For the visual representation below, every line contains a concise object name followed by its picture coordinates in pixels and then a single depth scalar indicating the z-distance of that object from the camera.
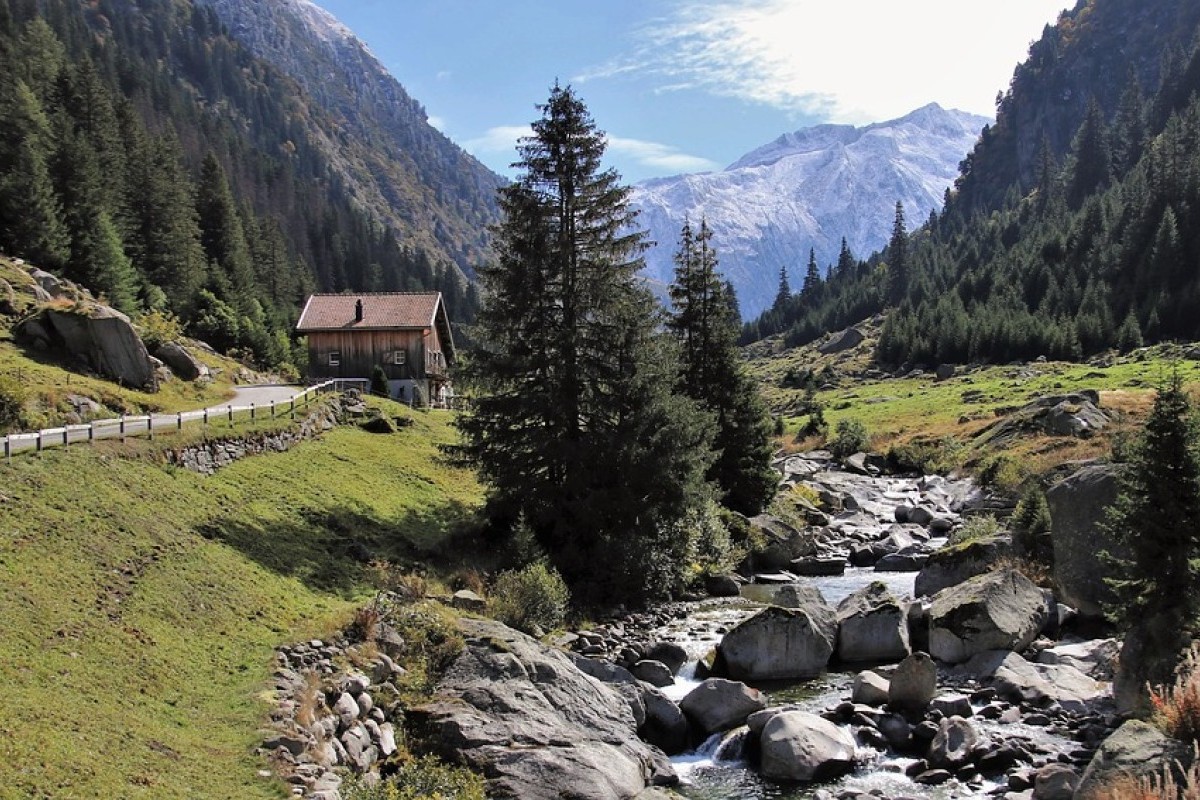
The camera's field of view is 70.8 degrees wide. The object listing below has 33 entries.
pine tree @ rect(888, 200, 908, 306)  186.62
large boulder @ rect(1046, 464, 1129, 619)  25.23
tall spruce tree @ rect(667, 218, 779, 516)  44.91
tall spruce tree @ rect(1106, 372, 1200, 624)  17.84
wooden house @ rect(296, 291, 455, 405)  65.12
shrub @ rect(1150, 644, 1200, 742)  12.23
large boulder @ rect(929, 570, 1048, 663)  23.39
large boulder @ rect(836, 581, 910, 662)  24.88
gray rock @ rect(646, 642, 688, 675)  24.50
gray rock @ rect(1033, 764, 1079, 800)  15.39
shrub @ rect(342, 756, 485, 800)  12.96
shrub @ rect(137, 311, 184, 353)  44.12
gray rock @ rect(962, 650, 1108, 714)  20.27
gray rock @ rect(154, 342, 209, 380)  43.84
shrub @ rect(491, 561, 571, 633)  24.14
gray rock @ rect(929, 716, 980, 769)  17.64
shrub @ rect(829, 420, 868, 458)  74.69
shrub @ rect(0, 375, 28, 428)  25.05
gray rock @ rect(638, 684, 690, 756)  19.83
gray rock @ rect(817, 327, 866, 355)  170.38
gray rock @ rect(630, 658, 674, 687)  23.16
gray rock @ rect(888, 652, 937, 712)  20.45
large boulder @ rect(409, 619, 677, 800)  15.74
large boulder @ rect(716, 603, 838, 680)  23.81
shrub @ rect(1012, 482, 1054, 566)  29.66
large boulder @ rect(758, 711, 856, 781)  17.70
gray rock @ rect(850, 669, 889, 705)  21.02
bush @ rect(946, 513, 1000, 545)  36.43
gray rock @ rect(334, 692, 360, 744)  15.70
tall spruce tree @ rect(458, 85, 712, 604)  30.88
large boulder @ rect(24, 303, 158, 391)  35.41
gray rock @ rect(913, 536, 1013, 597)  30.66
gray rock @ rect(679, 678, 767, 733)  20.36
